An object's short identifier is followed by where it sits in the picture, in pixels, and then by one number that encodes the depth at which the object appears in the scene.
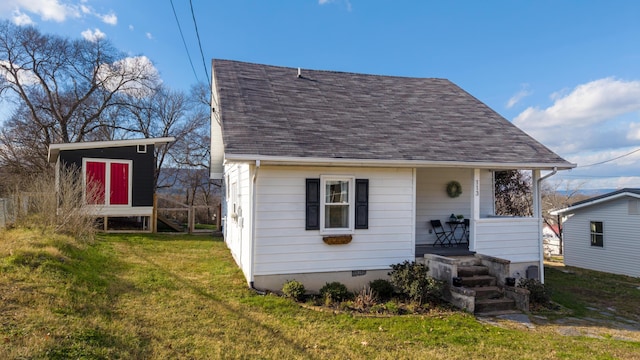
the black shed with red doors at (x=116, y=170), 13.21
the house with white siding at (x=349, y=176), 6.88
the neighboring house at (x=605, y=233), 15.69
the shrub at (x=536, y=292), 7.26
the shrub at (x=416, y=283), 6.48
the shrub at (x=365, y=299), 6.39
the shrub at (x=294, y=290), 6.52
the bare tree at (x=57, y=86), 22.42
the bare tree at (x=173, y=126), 26.69
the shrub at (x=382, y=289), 7.05
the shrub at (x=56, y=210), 9.61
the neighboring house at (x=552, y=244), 27.31
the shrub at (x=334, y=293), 6.61
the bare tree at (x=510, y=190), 14.91
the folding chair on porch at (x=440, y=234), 9.59
